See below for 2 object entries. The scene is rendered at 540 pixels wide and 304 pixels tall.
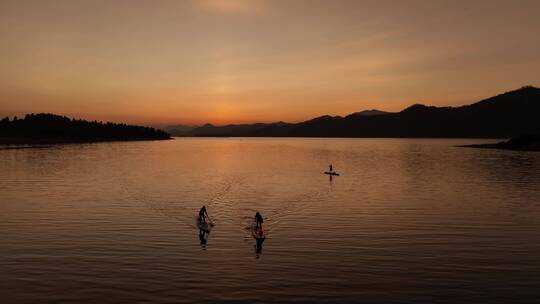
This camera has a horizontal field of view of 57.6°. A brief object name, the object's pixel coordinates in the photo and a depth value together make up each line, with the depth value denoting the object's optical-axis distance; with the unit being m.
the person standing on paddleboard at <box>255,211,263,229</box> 36.00
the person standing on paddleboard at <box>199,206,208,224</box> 39.22
